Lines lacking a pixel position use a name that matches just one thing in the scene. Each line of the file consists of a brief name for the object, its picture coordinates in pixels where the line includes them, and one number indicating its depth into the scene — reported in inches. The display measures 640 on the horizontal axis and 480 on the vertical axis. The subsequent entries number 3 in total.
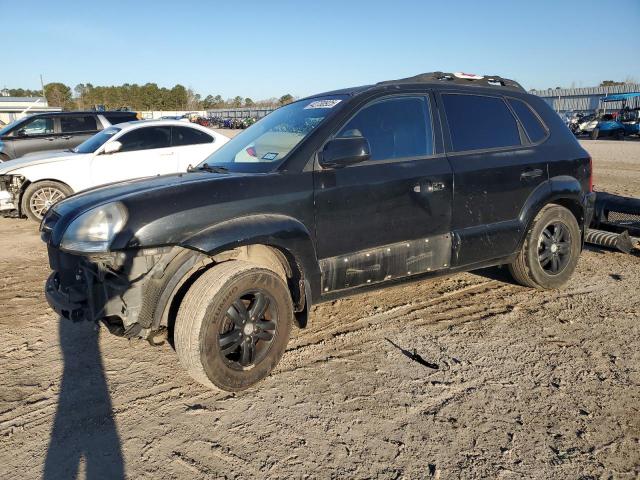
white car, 318.7
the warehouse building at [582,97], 1812.3
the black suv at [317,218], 114.0
